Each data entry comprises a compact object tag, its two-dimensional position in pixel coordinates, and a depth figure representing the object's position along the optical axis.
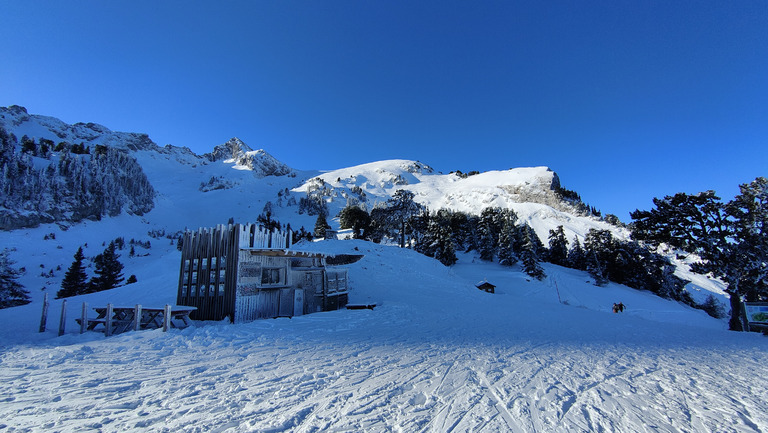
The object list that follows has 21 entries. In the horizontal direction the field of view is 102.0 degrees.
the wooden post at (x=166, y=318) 11.16
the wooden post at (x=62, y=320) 12.09
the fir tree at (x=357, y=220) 58.00
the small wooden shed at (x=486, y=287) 35.05
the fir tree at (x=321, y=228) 61.69
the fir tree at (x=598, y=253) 48.98
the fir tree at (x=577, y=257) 55.56
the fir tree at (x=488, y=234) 54.97
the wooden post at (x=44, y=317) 12.52
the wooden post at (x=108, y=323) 11.39
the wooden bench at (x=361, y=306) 19.13
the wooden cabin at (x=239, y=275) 15.02
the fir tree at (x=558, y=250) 60.72
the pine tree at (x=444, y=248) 48.47
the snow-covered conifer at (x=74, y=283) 32.22
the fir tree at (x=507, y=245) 50.99
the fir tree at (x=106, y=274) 33.50
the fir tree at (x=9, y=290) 27.31
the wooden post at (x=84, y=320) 12.29
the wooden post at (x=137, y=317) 11.62
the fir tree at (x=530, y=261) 44.19
